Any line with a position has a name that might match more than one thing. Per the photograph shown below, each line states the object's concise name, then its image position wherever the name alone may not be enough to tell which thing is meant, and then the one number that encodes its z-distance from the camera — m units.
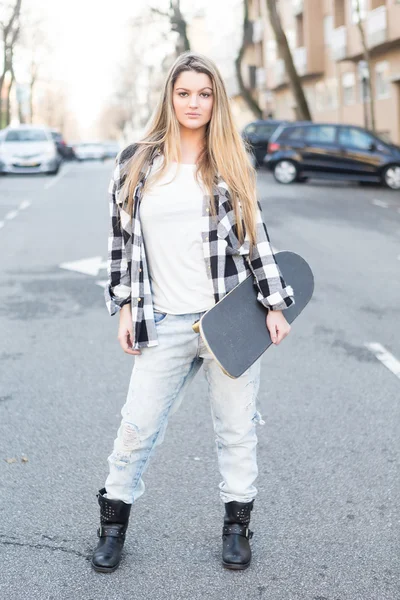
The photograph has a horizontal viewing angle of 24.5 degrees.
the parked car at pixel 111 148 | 63.68
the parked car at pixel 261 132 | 29.61
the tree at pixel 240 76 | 40.00
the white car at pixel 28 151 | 27.75
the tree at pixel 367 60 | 27.72
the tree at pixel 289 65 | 30.69
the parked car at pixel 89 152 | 53.75
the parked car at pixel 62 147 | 40.66
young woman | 3.11
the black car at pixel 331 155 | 22.42
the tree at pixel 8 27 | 41.81
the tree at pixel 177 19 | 42.34
